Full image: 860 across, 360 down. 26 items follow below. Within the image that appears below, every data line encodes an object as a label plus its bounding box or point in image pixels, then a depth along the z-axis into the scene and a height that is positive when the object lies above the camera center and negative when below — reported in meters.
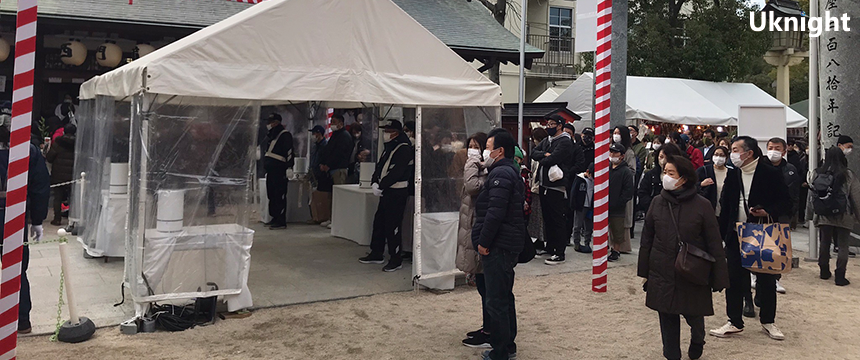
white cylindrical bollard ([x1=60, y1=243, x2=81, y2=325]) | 5.31 -0.85
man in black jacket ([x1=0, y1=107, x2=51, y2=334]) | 5.43 -0.06
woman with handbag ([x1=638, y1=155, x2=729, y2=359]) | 4.59 -0.35
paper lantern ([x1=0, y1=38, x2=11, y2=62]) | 10.88 +2.21
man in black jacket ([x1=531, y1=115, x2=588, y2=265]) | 8.93 +0.23
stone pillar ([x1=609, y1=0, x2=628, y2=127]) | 10.26 +2.07
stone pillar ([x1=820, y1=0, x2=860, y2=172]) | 9.98 +1.91
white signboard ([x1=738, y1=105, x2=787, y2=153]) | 8.72 +1.05
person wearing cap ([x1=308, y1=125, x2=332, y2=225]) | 11.88 +0.01
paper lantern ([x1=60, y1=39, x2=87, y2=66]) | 11.59 +2.33
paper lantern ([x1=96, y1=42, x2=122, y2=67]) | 11.63 +2.32
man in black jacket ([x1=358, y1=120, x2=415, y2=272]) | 8.05 +0.15
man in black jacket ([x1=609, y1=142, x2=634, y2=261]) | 9.01 +0.24
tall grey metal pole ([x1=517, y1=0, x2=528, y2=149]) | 10.39 +1.91
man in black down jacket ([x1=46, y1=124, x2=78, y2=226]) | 10.67 +0.47
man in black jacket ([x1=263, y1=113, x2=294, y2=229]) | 10.78 +0.43
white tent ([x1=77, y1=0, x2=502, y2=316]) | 5.71 +0.84
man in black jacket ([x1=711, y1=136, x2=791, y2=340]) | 5.72 -0.03
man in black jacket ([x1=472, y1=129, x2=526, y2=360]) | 4.72 -0.23
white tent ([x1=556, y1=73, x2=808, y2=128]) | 17.34 +2.70
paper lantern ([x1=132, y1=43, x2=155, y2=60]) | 11.81 +2.43
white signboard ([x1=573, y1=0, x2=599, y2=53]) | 9.12 +2.34
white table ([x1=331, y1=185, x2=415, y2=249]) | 9.66 -0.28
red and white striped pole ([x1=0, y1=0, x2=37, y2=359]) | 4.08 +0.08
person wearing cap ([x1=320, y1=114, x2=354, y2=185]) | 11.44 +0.74
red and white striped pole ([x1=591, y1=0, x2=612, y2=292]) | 7.47 +0.66
